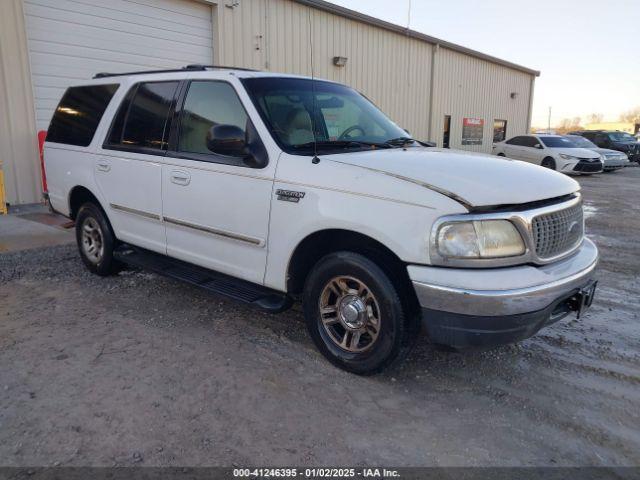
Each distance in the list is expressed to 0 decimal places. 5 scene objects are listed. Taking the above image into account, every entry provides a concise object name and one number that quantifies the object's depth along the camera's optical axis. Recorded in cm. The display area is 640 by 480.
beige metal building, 857
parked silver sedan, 2001
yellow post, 811
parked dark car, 2523
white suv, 282
